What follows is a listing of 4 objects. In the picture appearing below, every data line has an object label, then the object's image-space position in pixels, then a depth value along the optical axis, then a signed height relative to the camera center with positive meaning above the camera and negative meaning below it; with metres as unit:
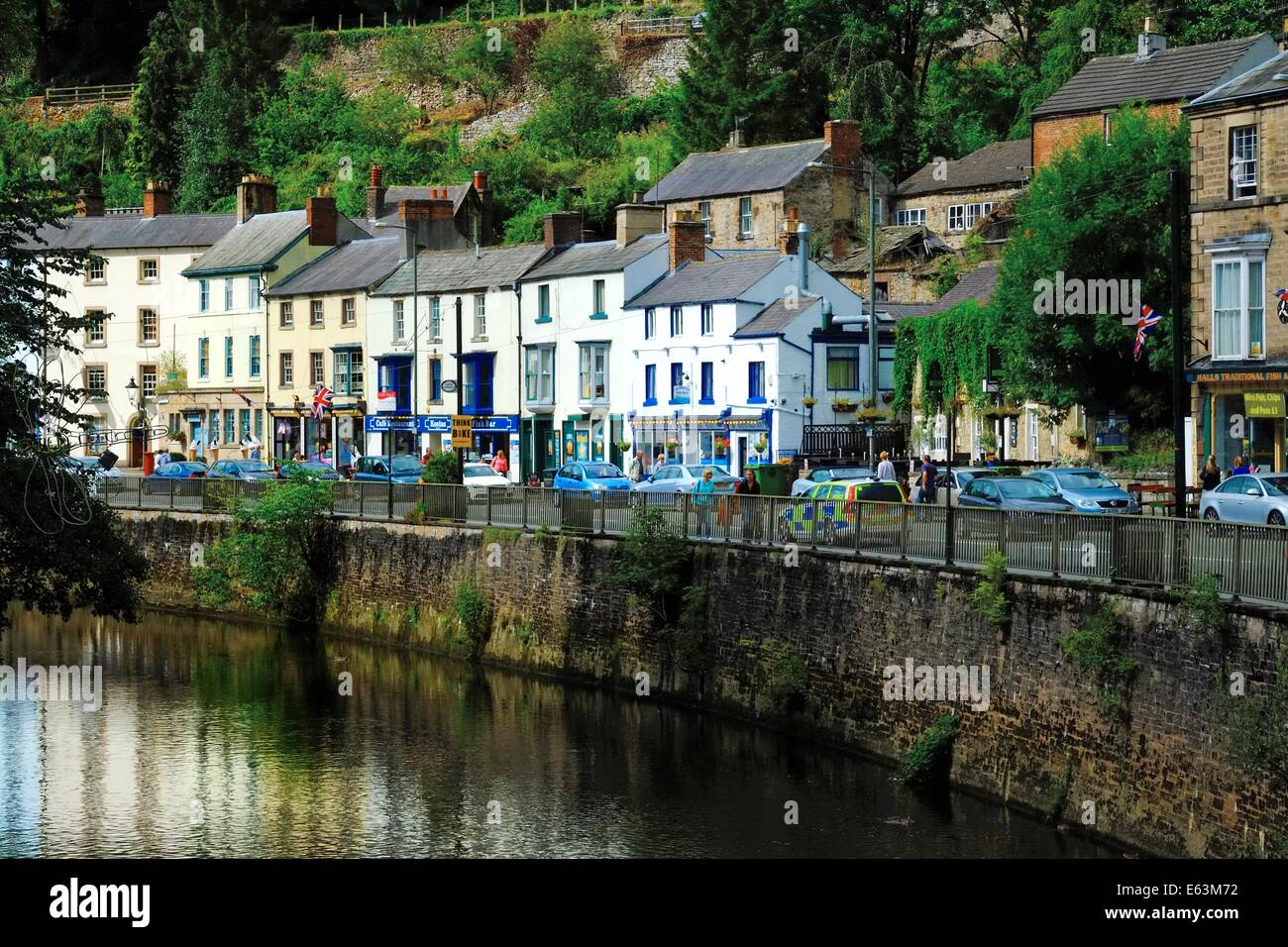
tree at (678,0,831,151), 92.56 +15.39
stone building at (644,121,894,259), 80.94 +9.02
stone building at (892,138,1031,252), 81.19 +9.23
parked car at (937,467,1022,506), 48.06 -1.36
